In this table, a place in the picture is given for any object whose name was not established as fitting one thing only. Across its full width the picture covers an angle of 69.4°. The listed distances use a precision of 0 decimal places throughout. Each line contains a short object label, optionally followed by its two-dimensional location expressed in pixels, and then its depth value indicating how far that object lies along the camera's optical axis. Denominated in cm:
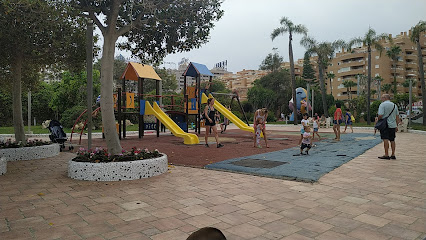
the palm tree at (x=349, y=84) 7044
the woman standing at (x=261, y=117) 1048
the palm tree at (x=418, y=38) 2873
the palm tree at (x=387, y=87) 6519
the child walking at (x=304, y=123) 928
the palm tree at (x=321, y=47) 3853
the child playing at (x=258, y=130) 1055
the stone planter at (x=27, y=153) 855
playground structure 1450
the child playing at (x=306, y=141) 878
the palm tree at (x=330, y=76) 7547
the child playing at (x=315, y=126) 1407
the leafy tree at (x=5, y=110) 2856
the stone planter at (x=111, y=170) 584
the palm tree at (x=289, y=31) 3606
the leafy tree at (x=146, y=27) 667
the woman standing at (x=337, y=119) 1311
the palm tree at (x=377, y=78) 6359
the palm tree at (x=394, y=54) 6416
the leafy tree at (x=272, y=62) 6612
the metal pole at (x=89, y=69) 680
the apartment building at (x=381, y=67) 6856
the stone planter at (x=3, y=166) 650
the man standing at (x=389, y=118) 812
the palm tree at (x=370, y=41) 3347
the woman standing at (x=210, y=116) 1068
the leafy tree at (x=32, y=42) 693
